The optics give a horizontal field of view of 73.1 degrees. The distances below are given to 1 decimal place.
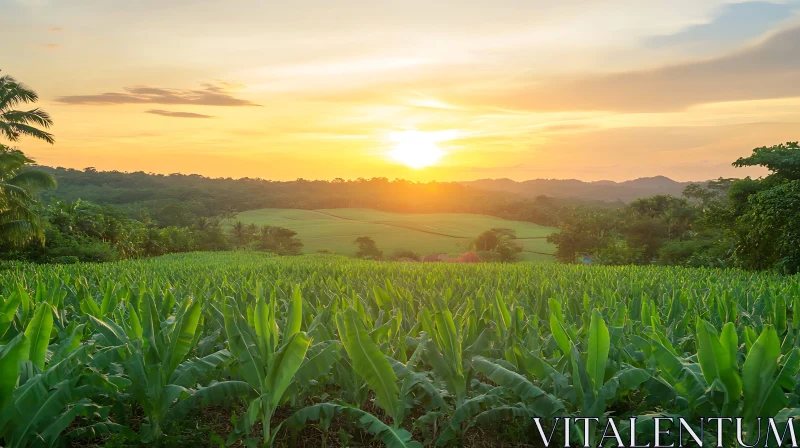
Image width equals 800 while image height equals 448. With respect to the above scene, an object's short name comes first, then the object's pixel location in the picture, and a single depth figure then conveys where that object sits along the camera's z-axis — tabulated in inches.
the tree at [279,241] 1894.7
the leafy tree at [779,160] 812.0
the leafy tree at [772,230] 646.5
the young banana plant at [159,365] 139.1
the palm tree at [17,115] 1081.4
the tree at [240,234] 1958.2
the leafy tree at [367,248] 2121.1
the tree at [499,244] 1774.1
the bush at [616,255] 1282.7
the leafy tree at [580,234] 1688.0
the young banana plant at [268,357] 130.0
